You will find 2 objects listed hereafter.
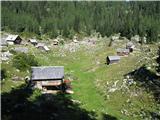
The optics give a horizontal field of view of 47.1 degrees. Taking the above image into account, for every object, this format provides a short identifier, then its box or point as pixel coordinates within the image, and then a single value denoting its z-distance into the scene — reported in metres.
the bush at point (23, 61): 31.44
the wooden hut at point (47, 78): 27.38
